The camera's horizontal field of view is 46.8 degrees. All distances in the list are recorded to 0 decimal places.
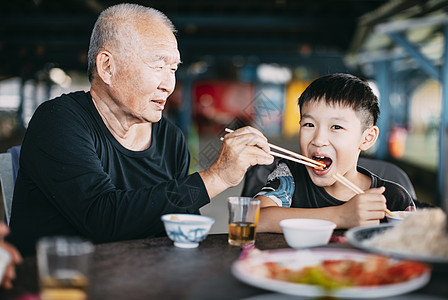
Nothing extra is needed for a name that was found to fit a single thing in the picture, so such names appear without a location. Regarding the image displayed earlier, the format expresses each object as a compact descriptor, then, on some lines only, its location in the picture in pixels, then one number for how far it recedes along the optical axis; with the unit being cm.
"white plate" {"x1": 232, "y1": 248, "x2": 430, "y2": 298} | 82
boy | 180
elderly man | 144
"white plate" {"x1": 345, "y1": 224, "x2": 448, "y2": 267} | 96
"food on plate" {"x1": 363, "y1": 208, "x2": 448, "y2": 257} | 104
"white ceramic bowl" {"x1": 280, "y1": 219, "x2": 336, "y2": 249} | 127
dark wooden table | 94
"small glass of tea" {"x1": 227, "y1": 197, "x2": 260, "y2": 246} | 135
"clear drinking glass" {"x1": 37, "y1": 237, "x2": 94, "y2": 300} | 79
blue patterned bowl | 129
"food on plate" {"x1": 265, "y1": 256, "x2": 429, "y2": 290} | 88
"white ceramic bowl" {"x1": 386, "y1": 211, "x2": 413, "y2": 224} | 145
